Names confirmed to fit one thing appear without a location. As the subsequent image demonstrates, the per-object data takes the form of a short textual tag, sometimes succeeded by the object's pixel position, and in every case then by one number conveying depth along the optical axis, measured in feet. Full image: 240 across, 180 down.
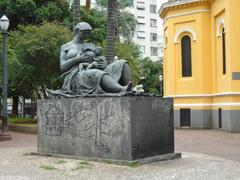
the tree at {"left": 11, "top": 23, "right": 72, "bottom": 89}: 86.02
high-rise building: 267.80
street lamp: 62.69
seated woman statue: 34.73
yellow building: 78.48
